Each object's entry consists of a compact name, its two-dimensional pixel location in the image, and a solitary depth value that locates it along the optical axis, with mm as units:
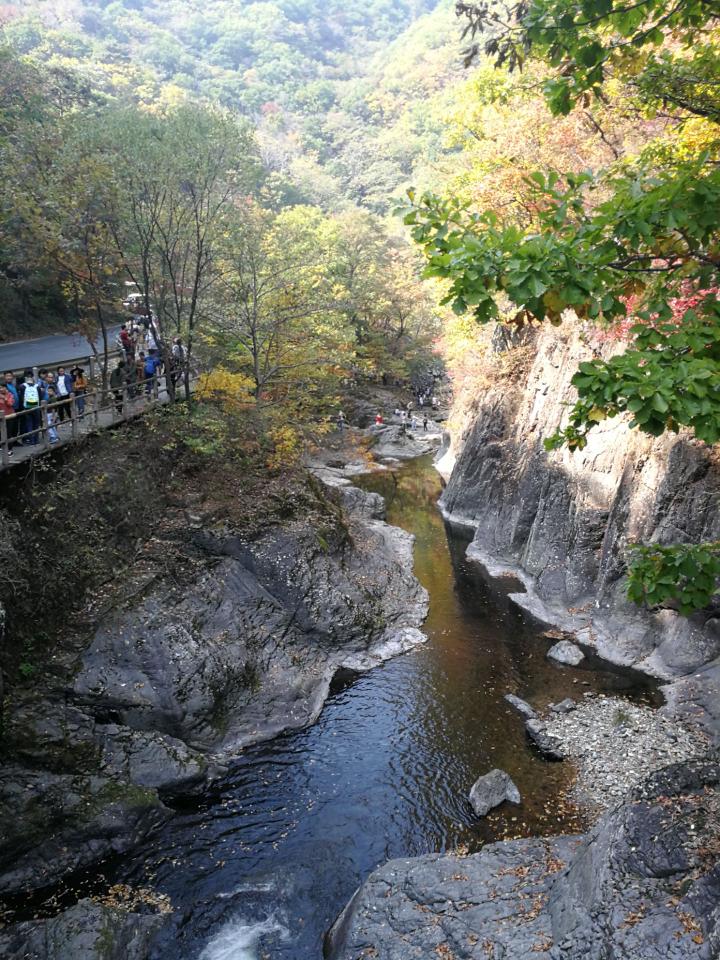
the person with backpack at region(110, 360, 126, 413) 22234
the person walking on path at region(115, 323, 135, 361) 23047
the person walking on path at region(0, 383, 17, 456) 16828
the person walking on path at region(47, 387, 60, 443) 17516
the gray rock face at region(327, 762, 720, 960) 7184
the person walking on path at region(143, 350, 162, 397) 23703
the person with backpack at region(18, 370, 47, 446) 17391
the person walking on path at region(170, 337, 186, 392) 23625
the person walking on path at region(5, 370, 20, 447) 17297
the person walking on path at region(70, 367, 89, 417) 20392
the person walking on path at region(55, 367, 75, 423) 18922
